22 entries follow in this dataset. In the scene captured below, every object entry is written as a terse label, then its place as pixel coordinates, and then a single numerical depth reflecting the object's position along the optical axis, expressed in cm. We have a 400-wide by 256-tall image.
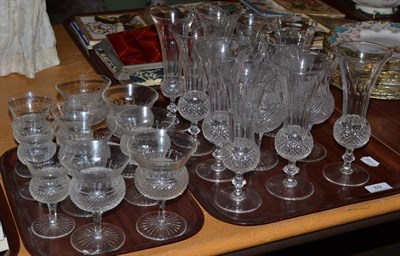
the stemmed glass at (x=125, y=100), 121
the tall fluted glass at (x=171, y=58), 132
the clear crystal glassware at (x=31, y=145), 114
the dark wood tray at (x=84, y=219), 101
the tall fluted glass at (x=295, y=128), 113
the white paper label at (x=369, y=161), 127
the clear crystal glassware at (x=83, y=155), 107
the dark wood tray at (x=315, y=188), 111
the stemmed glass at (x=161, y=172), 102
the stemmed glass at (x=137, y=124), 113
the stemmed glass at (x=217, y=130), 117
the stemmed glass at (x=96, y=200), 100
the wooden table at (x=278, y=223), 103
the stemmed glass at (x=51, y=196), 104
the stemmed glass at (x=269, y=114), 123
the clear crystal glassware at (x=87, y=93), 126
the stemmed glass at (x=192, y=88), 125
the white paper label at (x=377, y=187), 119
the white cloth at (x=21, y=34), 154
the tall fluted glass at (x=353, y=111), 119
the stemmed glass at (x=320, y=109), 127
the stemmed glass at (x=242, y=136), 107
